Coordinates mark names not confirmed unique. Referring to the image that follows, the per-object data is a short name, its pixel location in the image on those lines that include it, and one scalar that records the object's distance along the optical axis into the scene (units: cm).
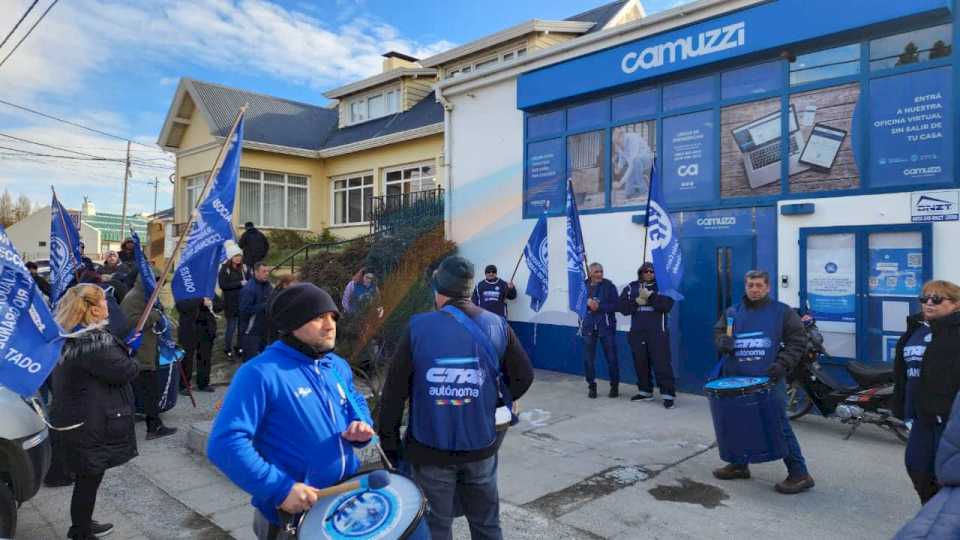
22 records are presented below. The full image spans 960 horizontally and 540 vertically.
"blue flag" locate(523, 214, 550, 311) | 952
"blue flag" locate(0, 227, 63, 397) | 368
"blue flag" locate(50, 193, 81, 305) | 855
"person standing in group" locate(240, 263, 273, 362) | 905
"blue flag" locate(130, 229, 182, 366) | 659
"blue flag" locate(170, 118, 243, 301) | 571
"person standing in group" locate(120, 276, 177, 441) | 660
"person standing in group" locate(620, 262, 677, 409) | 820
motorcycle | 626
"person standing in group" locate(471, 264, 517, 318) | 1025
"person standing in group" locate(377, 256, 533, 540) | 311
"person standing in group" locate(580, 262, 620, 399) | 868
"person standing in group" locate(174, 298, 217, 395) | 831
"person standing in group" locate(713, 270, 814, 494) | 494
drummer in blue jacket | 220
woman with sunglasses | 369
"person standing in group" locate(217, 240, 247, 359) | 983
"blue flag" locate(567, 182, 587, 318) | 840
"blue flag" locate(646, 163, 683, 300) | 715
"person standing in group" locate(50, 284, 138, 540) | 394
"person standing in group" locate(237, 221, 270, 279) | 1279
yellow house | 1966
